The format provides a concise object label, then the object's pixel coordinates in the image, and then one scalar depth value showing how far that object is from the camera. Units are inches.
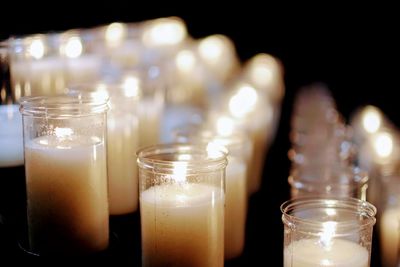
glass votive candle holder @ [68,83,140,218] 31.2
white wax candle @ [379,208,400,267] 34.9
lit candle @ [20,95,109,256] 26.5
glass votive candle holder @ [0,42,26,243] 30.2
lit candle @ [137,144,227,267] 26.1
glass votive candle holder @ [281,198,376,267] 25.9
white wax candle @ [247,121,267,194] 39.7
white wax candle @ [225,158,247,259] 30.4
